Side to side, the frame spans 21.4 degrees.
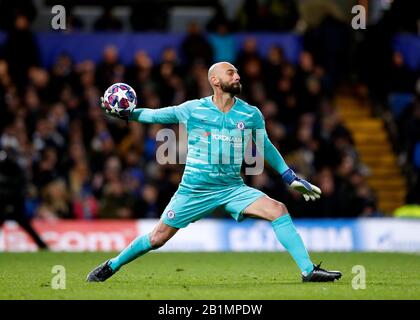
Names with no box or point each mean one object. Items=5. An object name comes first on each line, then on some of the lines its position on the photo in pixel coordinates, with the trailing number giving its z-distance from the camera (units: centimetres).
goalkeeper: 1198
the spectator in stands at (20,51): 2234
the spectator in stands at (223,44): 2342
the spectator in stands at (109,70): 2222
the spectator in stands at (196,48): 2302
